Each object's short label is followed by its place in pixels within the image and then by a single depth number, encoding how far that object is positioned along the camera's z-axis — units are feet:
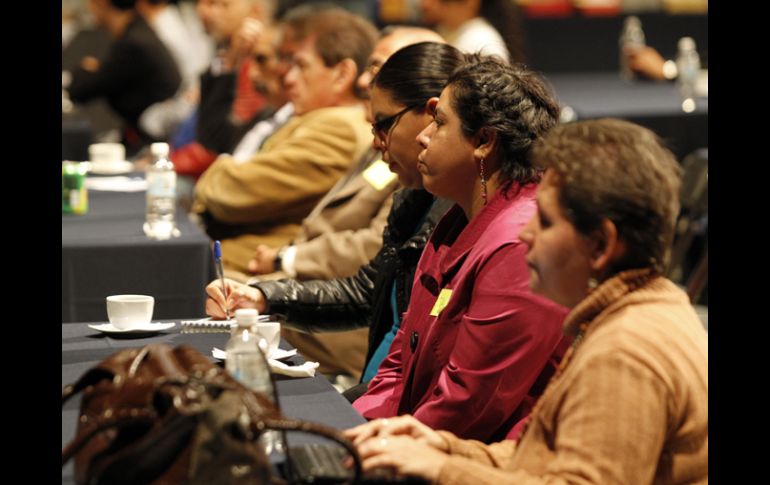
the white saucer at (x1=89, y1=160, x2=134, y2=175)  31.01
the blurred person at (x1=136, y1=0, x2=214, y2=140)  44.23
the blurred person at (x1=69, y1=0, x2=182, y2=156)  43.78
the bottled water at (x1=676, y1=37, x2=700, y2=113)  39.73
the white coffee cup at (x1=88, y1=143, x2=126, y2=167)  31.39
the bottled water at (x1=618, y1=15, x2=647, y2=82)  49.35
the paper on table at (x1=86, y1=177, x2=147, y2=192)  27.98
